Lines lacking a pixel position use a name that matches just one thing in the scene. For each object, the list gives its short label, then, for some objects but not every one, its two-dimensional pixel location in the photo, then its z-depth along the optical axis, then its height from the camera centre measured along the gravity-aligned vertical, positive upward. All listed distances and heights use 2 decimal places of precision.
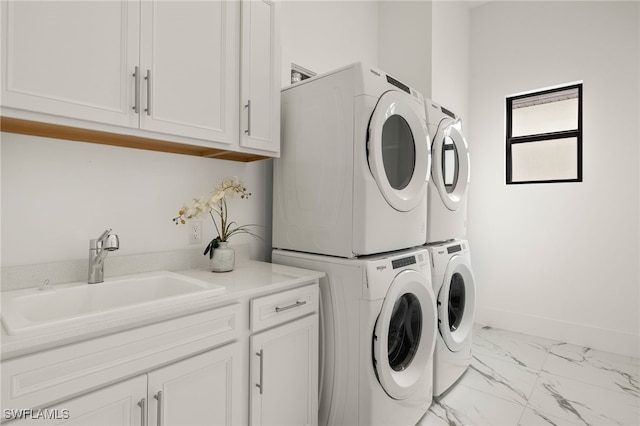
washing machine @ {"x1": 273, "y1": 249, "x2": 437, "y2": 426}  1.57 -0.62
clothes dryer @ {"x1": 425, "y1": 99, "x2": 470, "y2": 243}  2.15 +0.25
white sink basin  0.92 -0.31
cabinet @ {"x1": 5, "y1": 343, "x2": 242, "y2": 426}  0.91 -0.57
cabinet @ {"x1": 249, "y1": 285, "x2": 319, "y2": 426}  1.35 -0.62
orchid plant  1.60 +0.00
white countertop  0.83 -0.31
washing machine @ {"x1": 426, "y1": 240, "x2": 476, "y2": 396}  2.10 -0.64
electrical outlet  1.80 -0.12
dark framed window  3.09 +0.74
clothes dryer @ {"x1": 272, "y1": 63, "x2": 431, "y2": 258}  1.61 +0.24
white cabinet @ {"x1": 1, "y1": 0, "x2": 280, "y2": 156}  1.06 +0.52
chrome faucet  1.36 -0.16
